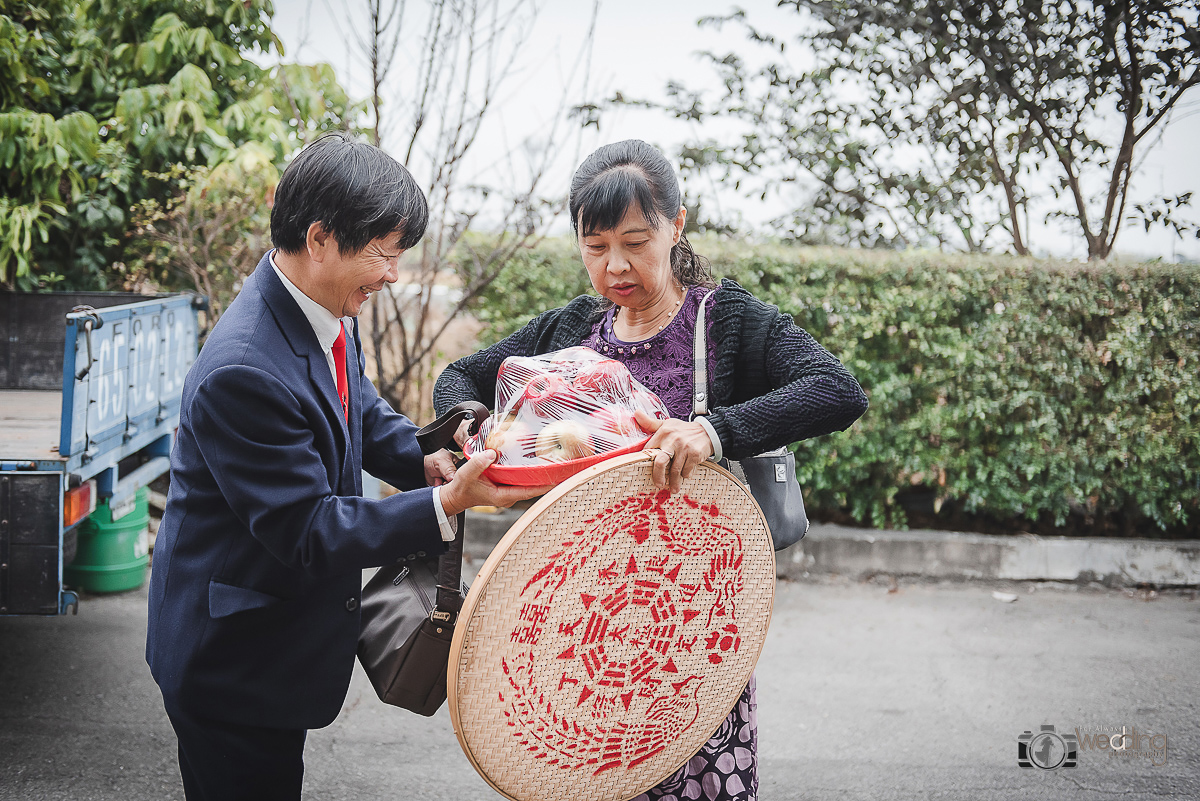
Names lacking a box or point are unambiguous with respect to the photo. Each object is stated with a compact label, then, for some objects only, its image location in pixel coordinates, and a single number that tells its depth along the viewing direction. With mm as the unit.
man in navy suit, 1422
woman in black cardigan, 1638
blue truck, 2812
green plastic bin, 4242
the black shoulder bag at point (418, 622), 1707
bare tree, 5145
